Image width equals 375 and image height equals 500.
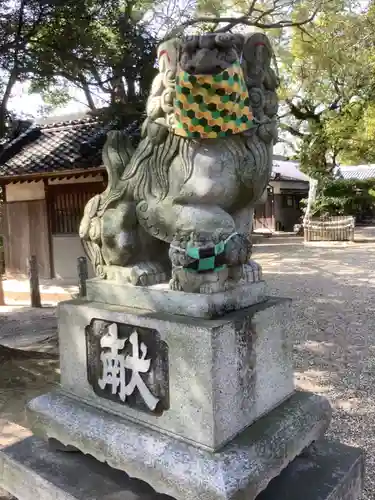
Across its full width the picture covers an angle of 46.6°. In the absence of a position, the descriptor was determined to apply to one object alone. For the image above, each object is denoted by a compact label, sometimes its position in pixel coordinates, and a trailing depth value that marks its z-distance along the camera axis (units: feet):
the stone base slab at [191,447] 5.26
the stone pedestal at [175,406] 5.45
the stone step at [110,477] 6.11
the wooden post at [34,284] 27.68
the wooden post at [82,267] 23.75
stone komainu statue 5.67
